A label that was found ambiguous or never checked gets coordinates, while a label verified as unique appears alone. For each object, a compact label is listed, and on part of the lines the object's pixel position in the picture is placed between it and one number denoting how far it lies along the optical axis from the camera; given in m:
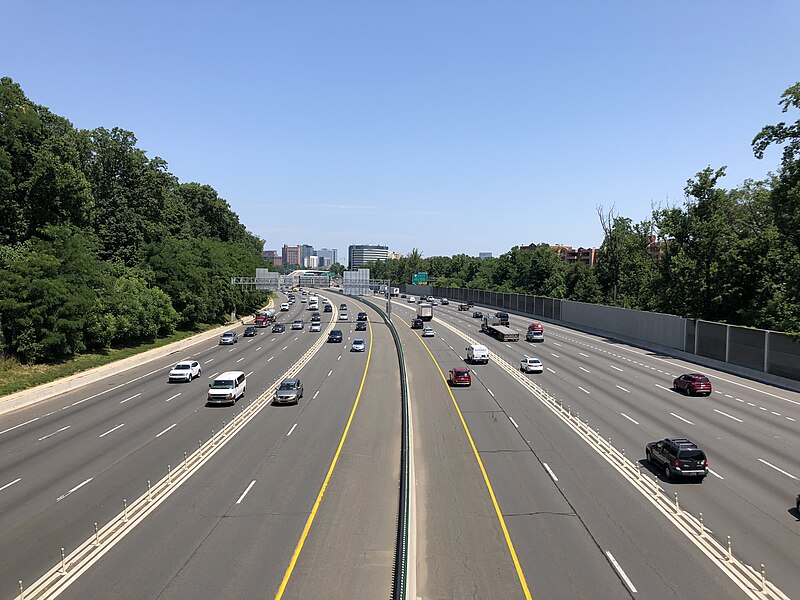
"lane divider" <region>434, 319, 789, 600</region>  13.84
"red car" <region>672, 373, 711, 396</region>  37.31
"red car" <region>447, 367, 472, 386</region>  40.94
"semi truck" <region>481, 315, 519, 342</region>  69.12
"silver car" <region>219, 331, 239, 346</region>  69.19
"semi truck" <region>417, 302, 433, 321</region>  88.75
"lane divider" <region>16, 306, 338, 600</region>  14.02
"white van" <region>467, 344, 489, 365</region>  52.09
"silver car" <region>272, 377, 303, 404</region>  35.25
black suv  20.98
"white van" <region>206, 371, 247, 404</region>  35.41
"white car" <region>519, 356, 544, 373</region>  46.53
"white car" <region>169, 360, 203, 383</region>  44.53
